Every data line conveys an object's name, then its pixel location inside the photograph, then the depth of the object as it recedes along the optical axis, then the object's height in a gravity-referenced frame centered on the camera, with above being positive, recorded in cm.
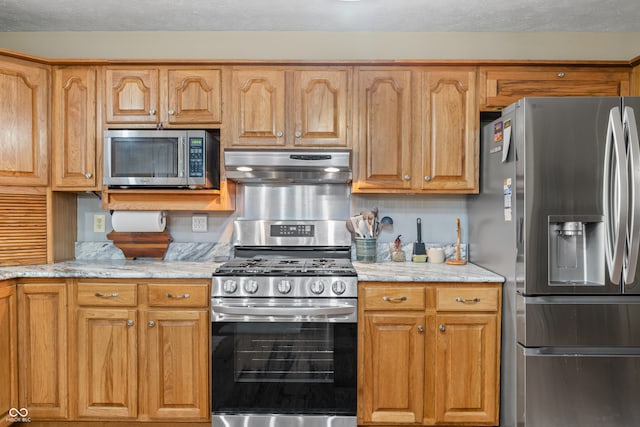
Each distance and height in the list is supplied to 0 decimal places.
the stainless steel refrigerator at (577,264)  199 -24
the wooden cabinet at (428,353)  231 -75
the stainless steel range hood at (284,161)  255 +32
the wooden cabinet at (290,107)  263 +67
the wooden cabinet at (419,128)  262 +54
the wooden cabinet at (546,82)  256 +80
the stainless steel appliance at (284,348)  230 -73
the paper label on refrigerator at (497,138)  233 +42
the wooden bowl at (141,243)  280 -19
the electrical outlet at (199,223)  297 -6
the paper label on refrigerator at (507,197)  218 +9
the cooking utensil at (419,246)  289 -21
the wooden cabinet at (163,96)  262 +73
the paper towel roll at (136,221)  272 -4
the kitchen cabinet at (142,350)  233 -74
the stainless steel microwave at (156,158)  254 +34
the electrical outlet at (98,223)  297 -6
